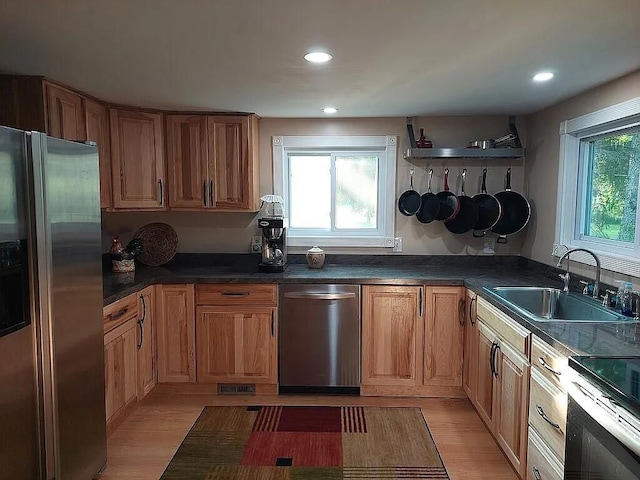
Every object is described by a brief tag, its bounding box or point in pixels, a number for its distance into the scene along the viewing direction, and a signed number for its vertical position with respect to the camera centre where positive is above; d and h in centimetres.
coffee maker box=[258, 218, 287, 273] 351 -26
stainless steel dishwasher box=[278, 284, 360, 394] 332 -91
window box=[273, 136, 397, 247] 381 +17
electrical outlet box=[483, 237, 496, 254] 376 -26
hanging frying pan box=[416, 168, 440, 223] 371 +4
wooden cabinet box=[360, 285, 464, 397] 329 -92
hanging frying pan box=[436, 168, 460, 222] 365 +8
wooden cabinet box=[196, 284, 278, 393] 334 -88
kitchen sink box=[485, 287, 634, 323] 251 -52
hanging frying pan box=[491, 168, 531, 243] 359 +1
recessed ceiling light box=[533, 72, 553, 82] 241 +72
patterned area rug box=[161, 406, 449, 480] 246 -137
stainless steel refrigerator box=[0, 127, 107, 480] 170 -41
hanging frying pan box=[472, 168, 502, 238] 356 +3
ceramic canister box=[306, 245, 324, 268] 366 -37
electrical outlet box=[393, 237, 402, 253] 382 -27
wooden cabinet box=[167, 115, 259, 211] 350 +37
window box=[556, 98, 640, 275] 250 +17
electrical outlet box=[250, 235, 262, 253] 386 -27
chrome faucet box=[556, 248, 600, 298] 249 -32
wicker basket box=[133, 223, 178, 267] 376 -26
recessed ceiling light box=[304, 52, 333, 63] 207 +71
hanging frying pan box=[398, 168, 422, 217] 375 +8
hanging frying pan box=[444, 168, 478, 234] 363 -3
